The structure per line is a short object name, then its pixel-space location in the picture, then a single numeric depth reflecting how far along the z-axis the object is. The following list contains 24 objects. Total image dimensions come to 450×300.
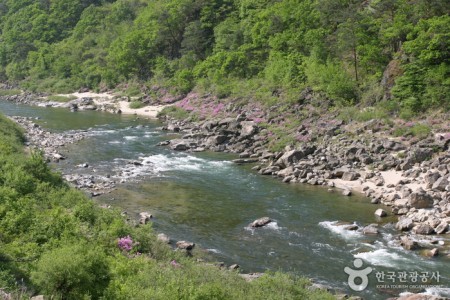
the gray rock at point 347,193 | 26.20
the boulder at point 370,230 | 20.90
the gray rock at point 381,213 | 23.02
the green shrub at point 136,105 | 61.19
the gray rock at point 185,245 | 19.30
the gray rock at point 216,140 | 38.89
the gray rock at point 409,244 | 19.00
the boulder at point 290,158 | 32.09
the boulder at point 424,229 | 20.47
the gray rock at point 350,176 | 28.45
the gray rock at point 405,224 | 21.06
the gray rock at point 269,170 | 31.09
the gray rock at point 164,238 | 19.67
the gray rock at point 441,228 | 20.52
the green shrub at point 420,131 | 31.12
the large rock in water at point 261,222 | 22.11
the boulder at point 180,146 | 38.34
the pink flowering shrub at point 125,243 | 15.55
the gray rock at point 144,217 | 22.01
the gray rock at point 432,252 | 18.34
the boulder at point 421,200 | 23.11
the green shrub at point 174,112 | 52.56
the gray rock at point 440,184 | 24.38
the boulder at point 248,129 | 39.30
